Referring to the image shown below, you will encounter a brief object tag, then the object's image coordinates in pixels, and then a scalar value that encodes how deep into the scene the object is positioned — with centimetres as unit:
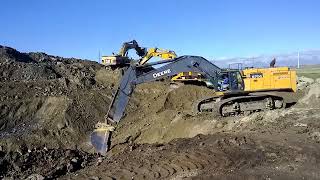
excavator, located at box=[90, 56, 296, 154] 917
